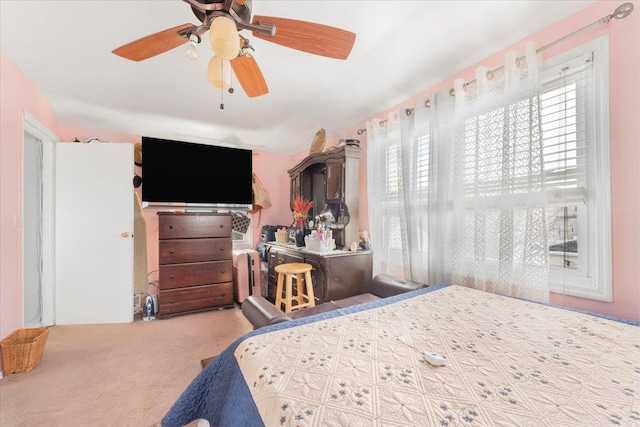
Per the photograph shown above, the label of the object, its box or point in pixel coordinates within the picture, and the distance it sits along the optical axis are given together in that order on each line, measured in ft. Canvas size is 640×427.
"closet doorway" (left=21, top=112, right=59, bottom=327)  8.80
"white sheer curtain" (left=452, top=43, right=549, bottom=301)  4.71
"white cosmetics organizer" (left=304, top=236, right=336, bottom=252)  8.12
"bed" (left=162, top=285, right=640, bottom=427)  1.95
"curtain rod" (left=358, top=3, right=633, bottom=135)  3.93
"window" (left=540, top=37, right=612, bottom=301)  4.19
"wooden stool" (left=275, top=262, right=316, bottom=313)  7.58
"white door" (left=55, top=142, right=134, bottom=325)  9.12
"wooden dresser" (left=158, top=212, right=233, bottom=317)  9.54
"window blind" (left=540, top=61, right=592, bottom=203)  4.47
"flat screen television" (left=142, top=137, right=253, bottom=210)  10.18
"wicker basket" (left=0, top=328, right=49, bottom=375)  5.94
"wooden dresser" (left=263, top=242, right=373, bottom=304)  7.44
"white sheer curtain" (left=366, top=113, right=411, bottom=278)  7.37
